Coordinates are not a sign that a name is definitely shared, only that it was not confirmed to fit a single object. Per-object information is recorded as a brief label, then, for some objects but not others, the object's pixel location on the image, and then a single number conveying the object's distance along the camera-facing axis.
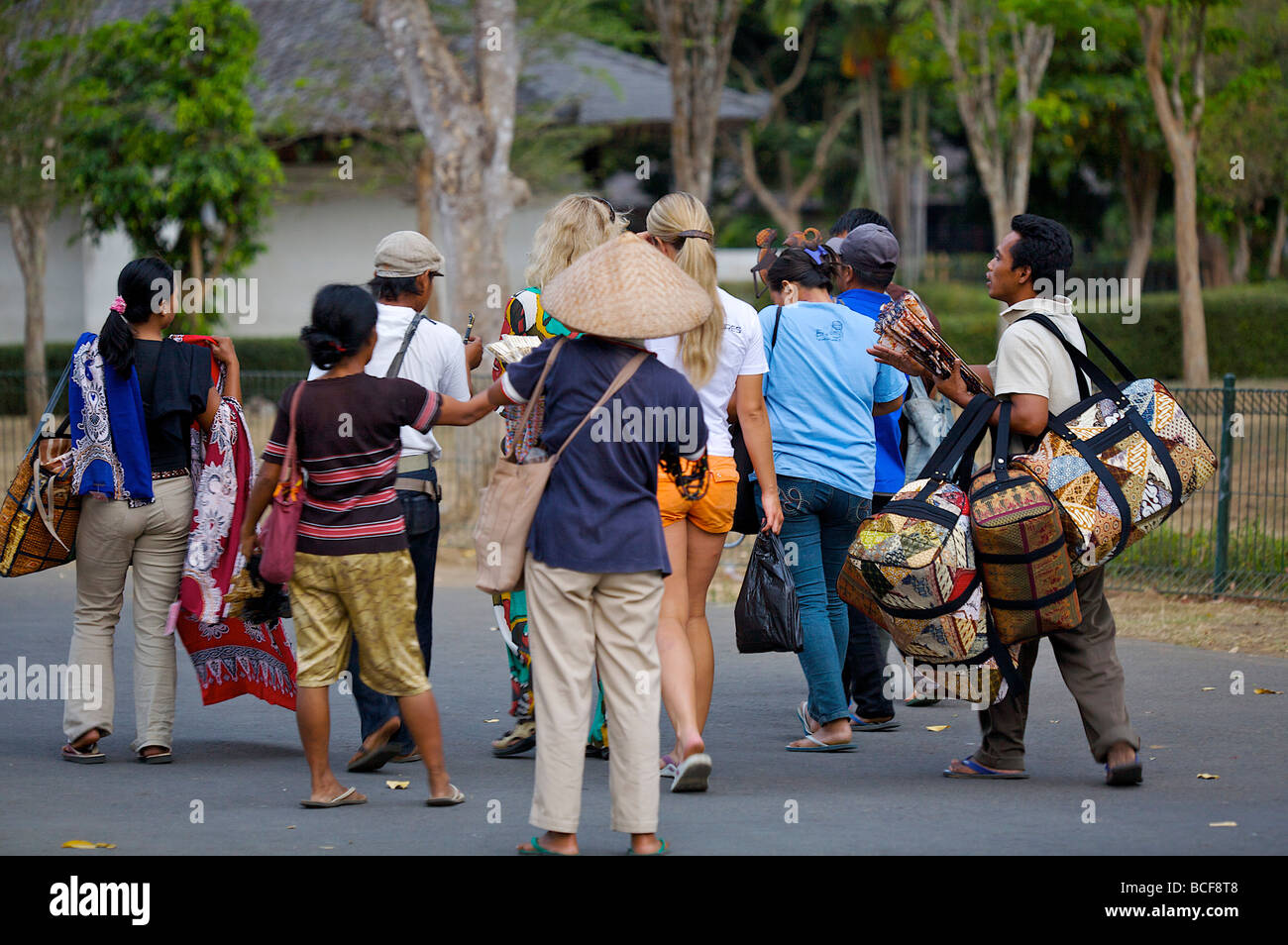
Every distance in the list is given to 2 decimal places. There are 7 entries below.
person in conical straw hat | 8.73
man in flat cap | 11.14
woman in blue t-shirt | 11.91
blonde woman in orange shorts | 10.60
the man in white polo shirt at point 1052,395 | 10.46
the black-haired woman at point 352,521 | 9.77
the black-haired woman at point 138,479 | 11.34
